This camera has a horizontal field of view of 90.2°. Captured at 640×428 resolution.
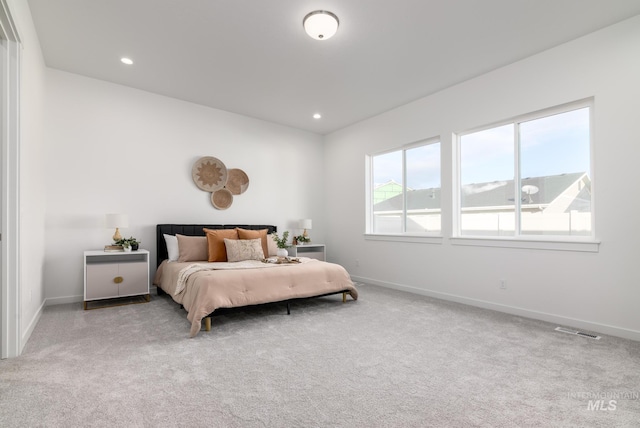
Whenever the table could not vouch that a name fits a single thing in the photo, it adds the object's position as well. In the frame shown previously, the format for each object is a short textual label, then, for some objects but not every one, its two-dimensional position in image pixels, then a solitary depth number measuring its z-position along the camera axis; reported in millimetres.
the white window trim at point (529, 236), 3150
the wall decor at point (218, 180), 5031
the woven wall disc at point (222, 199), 5152
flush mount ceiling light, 2805
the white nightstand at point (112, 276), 3709
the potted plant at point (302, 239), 5828
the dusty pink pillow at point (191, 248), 4305
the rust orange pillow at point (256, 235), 4754
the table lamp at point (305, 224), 5789
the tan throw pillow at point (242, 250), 4309
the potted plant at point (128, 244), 4070
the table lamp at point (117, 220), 3949
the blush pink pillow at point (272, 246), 4973
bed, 3061
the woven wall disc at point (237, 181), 5336
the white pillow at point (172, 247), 4359
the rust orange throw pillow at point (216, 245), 4339
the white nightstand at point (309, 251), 5574
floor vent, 2879
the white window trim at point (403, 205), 4637
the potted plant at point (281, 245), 4860
